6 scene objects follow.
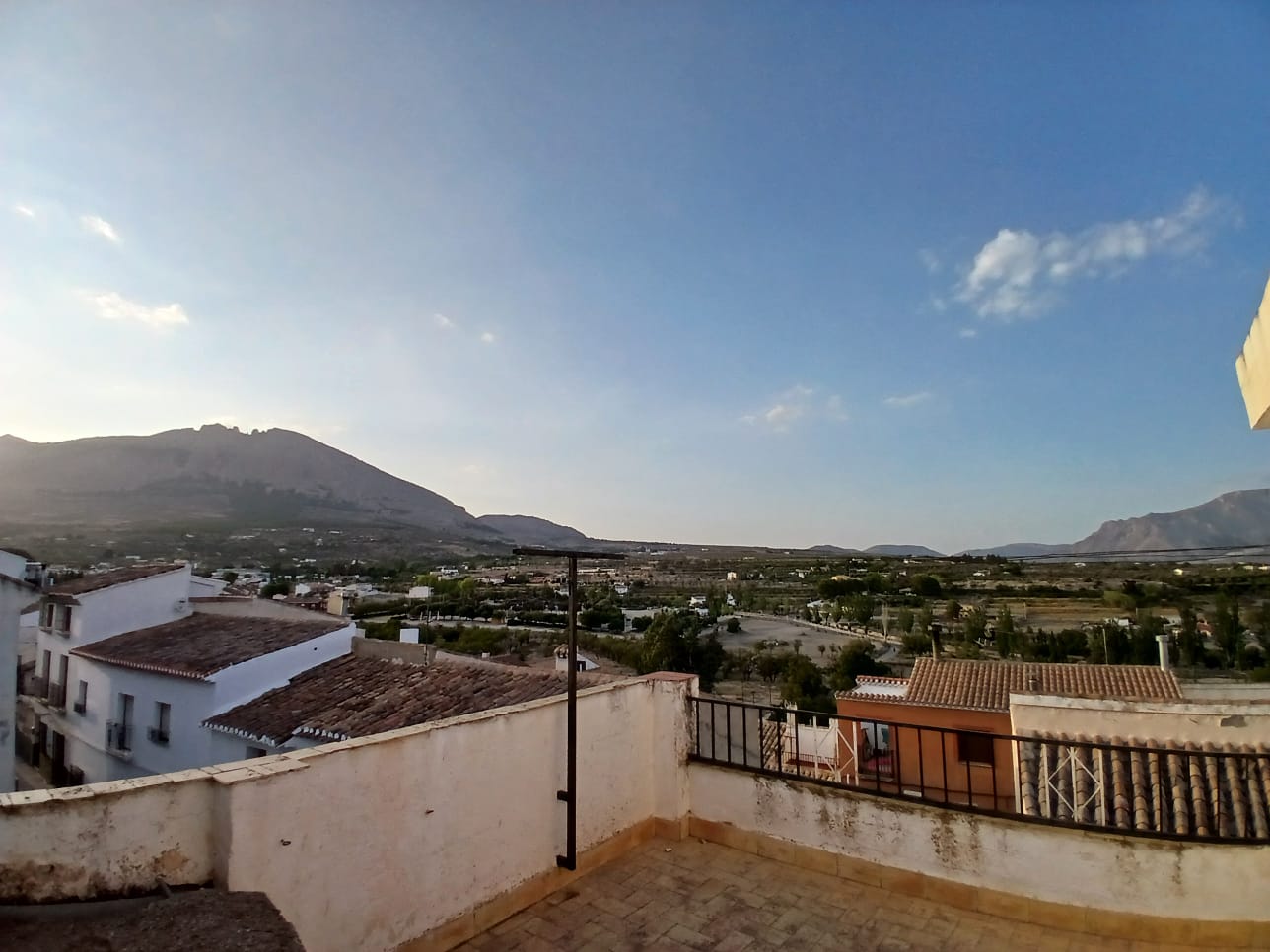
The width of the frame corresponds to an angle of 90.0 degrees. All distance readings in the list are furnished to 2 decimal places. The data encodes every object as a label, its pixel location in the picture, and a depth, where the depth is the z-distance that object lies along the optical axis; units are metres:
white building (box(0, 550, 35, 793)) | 10.71
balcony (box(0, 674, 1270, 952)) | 2.26
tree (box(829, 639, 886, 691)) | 25.06
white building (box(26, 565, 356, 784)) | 13.32
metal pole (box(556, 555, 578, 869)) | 3.61
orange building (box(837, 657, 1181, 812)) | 12.33
